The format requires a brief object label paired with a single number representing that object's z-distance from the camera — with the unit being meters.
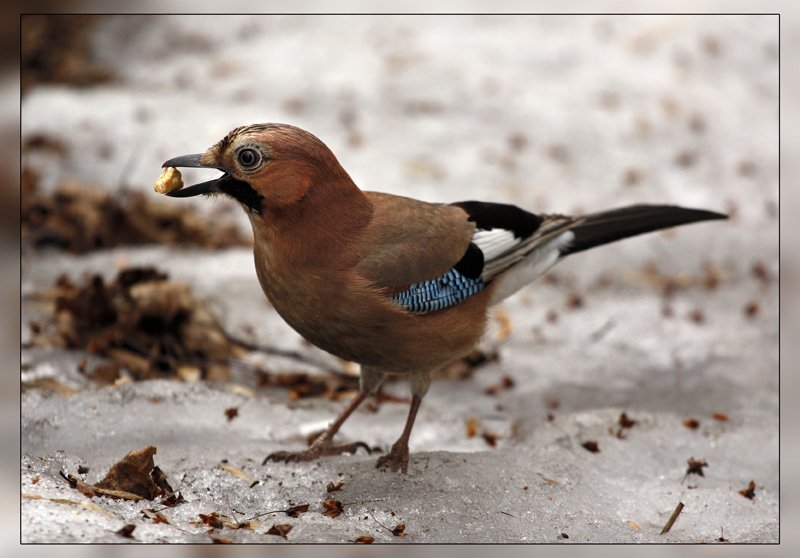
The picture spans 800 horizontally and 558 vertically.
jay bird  6.50
